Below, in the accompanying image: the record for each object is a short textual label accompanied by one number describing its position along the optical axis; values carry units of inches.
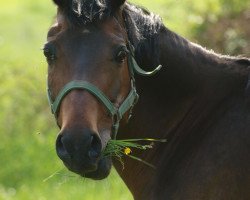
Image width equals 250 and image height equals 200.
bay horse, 338.3
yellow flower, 366.0
